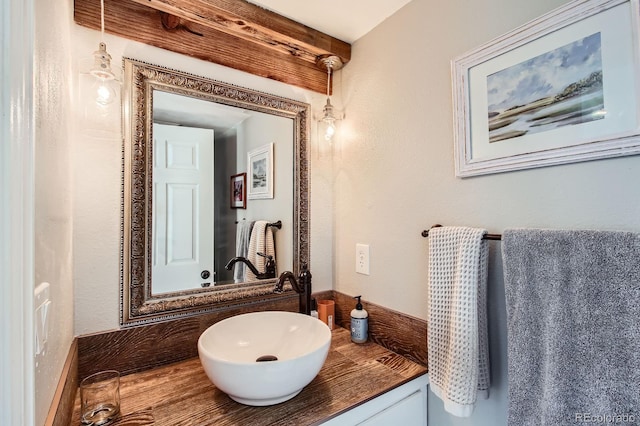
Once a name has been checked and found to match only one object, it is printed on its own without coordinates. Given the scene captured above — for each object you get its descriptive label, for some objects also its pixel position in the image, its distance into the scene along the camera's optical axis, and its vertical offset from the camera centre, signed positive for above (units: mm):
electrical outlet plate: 1296 -178
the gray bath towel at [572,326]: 605 -245
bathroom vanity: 778 -508
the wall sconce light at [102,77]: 860 +430
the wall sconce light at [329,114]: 1345 +477
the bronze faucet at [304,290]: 1292 -309
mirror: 995 +125
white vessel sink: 754 -406
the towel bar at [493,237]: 845 -59
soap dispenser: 1213 -440
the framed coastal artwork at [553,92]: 671 +321
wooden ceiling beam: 986 +704
